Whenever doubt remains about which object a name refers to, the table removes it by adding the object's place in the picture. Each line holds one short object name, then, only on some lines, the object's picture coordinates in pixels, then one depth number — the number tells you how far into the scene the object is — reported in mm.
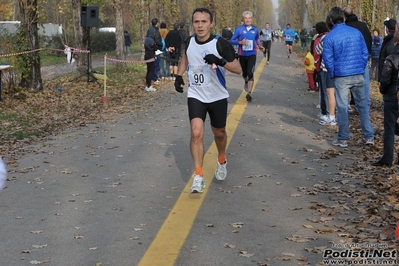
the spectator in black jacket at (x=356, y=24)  13742
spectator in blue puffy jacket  11156
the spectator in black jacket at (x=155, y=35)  22766
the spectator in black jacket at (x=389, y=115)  9211
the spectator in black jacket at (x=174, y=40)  24297
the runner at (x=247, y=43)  16781
